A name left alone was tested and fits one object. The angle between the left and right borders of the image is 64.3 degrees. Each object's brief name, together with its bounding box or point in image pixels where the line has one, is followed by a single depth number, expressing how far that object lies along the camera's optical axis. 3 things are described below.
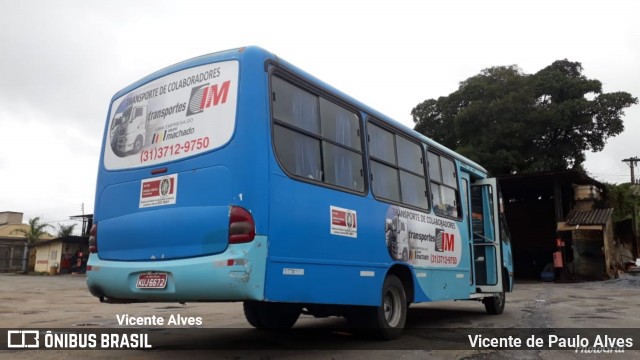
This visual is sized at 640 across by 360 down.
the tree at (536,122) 30.44
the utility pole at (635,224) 30.00
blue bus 4.52
